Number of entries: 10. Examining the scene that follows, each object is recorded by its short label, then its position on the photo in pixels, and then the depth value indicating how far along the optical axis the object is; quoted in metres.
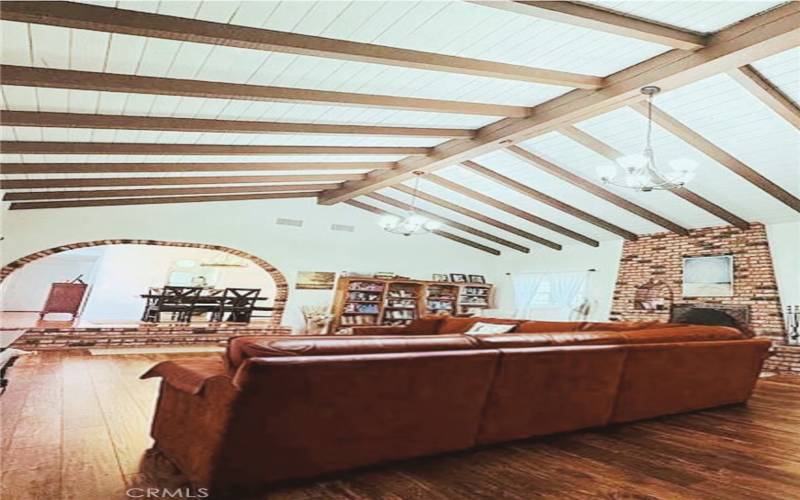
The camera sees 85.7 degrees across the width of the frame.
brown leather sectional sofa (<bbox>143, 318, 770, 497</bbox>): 1.86
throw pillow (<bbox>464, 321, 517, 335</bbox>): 4.81
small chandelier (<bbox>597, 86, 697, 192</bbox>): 3.92
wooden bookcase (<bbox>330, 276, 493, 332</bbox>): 9.31
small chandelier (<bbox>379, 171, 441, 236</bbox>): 6.96
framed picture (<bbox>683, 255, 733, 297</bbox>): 7.31
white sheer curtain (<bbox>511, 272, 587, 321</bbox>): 9.59
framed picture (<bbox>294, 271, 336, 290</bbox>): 9.02
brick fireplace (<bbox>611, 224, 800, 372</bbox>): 6.73
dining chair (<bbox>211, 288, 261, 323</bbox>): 8.18
